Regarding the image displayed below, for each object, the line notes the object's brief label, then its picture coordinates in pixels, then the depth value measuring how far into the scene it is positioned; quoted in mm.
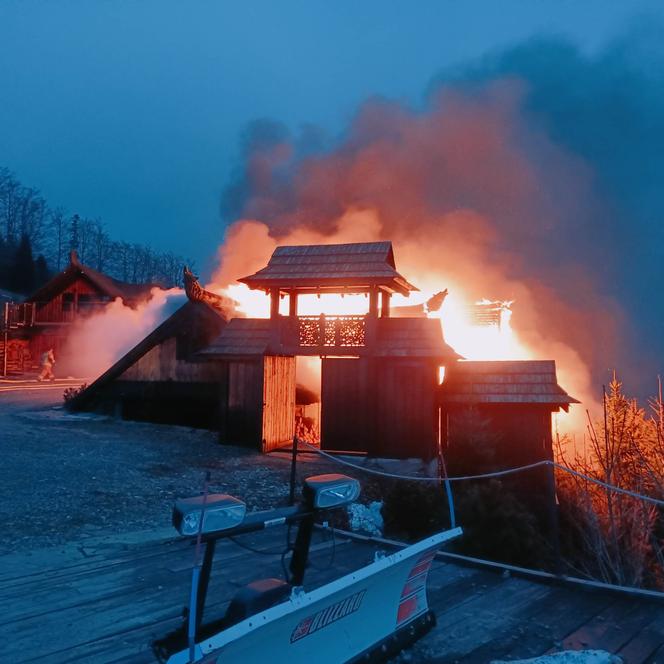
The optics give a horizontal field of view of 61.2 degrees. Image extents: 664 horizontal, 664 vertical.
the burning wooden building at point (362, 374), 15414
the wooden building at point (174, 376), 19641
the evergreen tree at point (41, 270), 70375
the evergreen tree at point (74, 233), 88519
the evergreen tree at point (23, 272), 63594
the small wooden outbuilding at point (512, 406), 14945
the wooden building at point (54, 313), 40062
